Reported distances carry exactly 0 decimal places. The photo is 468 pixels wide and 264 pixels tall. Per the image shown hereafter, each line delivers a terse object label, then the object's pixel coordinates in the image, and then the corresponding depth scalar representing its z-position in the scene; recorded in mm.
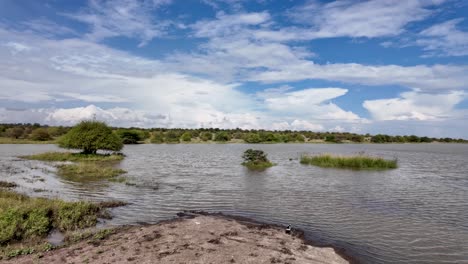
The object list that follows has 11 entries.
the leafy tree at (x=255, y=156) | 45984
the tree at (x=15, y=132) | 111938
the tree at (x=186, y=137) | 125062
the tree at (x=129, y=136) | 104125
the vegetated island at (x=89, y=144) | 51875
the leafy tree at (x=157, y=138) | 117312
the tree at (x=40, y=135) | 107644
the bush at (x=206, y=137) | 130875
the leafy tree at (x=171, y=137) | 120400
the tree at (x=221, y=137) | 131125
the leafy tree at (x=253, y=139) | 128875
